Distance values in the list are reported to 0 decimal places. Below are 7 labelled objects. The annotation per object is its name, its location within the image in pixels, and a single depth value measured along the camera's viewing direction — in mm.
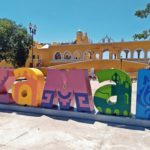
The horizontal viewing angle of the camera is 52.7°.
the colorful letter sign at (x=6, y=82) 4982
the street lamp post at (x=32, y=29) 17395
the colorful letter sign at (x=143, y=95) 3901
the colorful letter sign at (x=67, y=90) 4309
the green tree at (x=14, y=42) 22473
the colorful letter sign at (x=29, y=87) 4663
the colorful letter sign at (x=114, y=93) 4031
